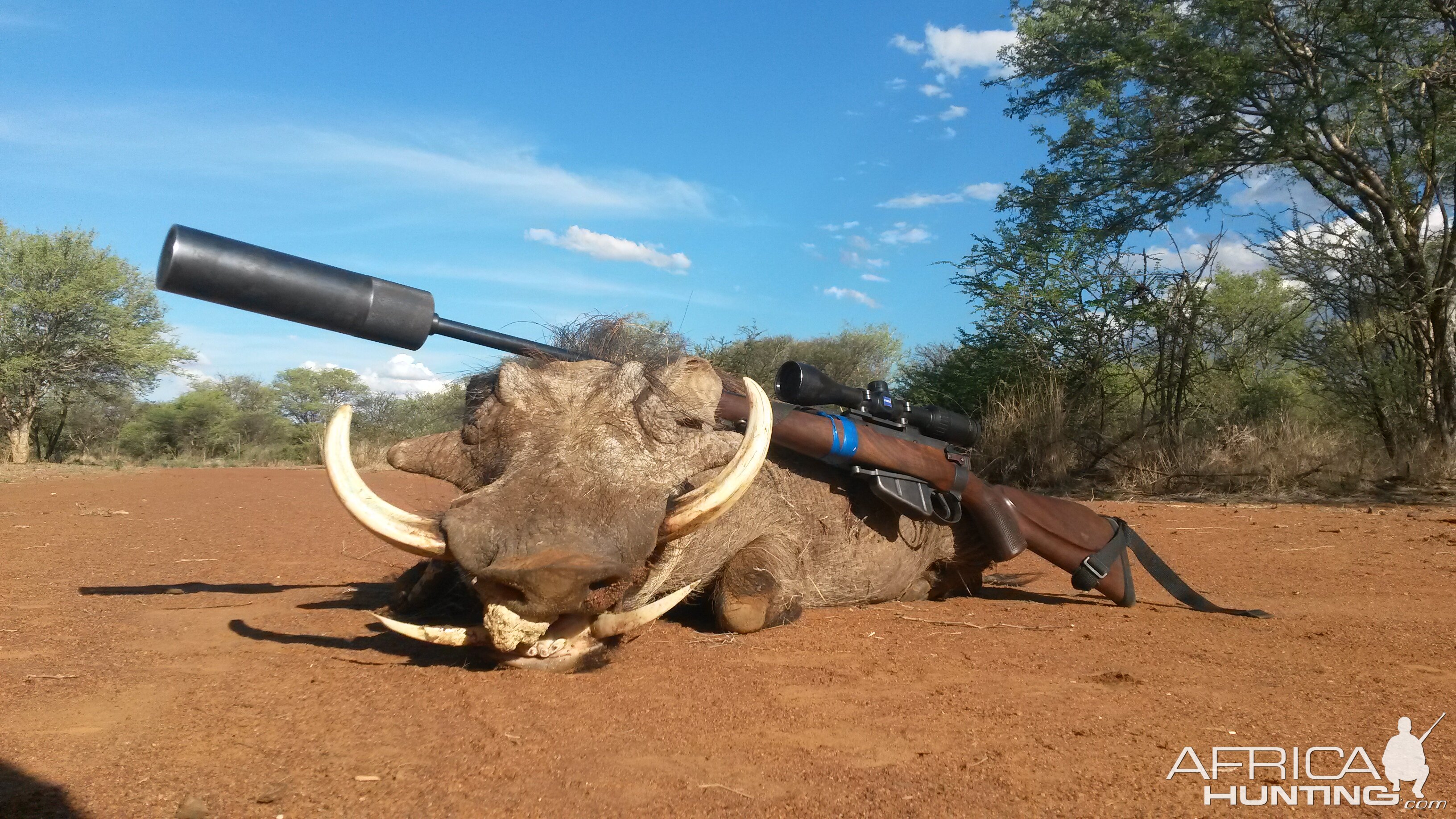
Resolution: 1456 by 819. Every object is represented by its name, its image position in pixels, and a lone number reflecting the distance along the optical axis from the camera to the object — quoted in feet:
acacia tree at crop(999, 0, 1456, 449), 33.01
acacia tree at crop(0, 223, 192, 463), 59.62
